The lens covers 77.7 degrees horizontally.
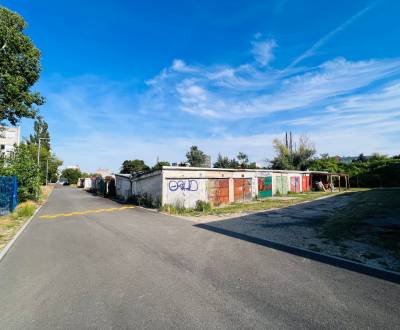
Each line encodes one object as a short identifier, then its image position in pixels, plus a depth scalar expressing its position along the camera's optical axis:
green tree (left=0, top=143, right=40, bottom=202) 18.33
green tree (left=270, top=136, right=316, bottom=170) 47.62
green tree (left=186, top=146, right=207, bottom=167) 59.31
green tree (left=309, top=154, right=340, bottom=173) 42.38
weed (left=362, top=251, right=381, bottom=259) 6.45
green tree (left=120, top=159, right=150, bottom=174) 62.99
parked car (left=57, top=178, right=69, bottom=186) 82.14
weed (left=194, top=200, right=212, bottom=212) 16.91
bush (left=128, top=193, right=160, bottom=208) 18.39
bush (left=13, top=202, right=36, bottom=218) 13.98
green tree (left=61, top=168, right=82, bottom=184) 83.69
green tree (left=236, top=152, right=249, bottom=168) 55.76
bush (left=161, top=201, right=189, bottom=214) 16.12
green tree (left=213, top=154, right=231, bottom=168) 51.00
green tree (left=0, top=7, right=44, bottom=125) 19.41
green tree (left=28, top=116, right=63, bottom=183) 58.07
